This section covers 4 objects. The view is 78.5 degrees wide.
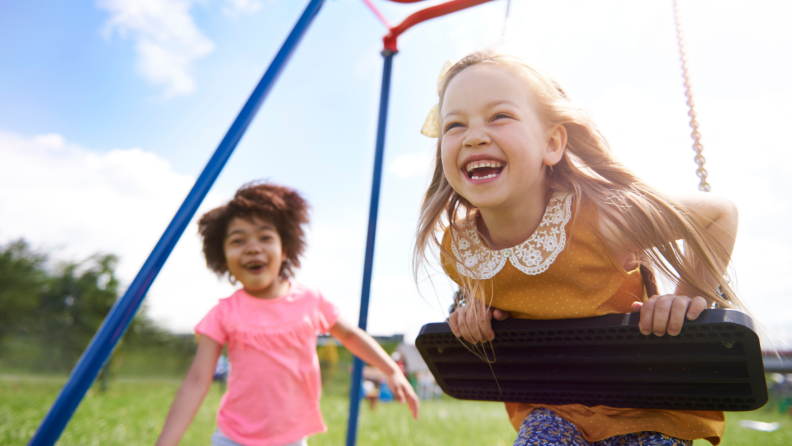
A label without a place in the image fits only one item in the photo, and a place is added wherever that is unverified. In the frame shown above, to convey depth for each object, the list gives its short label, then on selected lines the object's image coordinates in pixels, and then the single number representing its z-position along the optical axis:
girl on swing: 1.18
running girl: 1.90
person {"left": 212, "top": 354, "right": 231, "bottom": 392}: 7.52
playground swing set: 0.98
